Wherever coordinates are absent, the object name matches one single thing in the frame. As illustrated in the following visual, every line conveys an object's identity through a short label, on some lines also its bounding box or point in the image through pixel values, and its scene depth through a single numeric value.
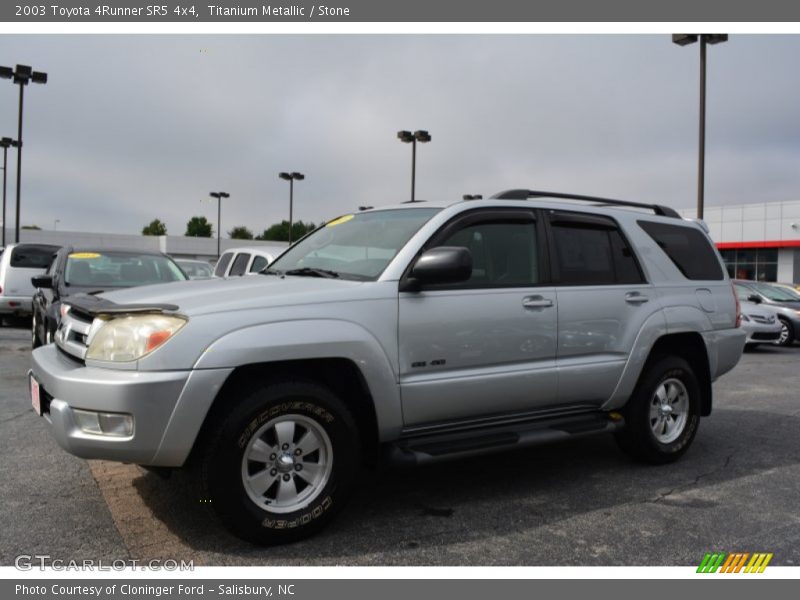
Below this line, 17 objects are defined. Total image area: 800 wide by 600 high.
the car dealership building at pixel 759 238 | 38.75
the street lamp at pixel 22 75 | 26.17
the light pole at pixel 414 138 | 31.09
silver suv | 3.31
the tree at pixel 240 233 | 125.58
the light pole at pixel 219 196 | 55.40
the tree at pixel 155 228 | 134.25
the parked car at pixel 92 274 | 8.34
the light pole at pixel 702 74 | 17.69
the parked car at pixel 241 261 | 10.78
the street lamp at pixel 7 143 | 36.62
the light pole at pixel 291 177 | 45.88
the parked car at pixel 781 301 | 14.79
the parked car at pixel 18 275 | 13.89
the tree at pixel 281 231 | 113.38
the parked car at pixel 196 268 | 16.03
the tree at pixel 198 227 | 133.50
